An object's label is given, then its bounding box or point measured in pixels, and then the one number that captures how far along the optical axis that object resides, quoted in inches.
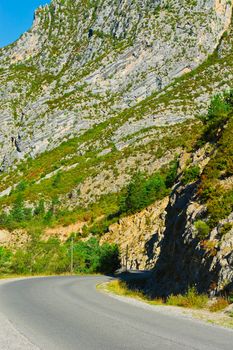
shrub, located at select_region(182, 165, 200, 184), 1202.6
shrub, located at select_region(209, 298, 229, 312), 634.2
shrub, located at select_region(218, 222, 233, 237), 779.8
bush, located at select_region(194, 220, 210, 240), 833.2
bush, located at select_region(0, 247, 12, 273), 2014.0
